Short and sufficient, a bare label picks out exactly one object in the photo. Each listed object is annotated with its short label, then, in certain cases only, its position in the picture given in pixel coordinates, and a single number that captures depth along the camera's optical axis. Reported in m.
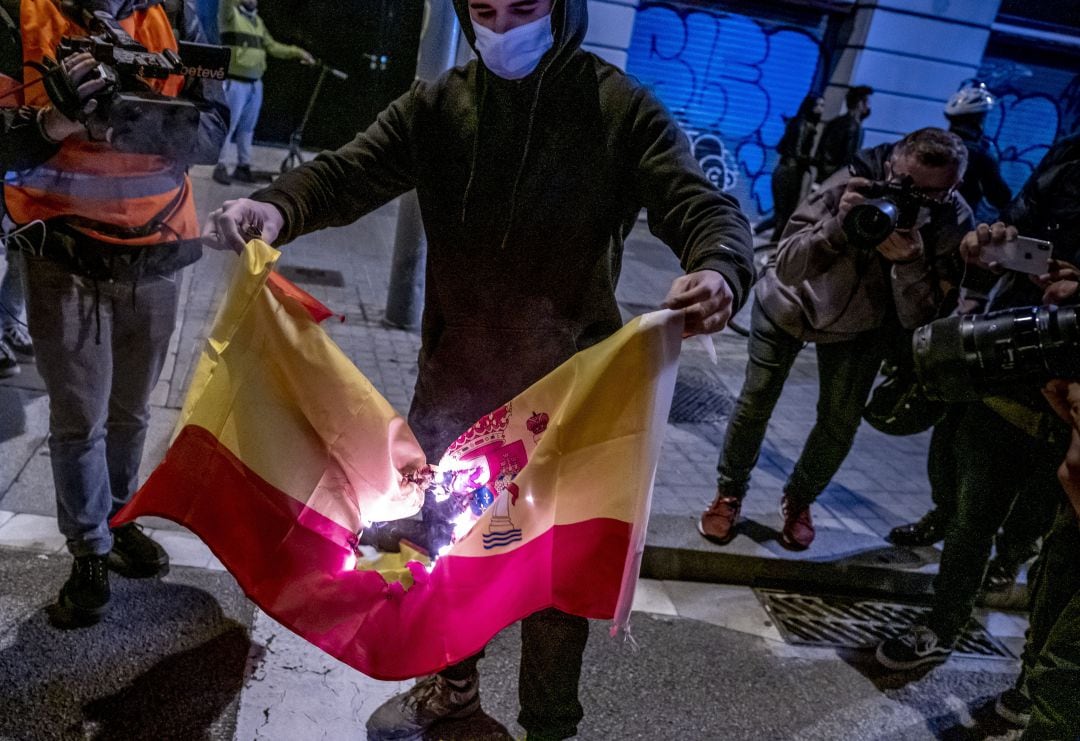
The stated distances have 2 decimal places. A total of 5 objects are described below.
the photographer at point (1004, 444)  3.24
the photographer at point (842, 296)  3.57
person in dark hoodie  2.25
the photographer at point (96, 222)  2.44
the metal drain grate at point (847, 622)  3.86
